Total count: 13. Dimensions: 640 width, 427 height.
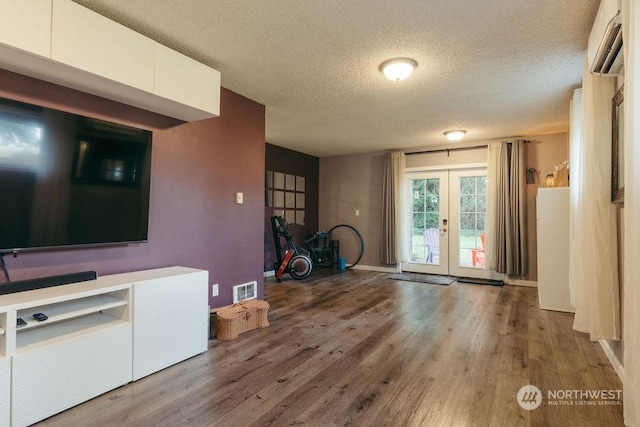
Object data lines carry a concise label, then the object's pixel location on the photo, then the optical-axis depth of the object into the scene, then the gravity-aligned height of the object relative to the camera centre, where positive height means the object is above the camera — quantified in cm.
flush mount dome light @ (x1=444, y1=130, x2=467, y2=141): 494 +136
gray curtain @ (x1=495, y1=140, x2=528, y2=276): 518 +14
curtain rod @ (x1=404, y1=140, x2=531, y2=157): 568 +134
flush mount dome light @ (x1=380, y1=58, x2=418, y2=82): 277 +133
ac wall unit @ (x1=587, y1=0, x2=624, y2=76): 172 +106
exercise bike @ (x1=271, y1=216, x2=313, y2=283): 545 -65
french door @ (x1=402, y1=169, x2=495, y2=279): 576 +3
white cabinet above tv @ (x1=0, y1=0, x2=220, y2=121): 176 +100
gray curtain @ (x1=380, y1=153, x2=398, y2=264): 628 +14
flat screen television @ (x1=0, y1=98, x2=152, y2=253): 190 +26
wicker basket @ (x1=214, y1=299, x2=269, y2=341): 283 -88
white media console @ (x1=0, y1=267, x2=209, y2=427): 165 -71
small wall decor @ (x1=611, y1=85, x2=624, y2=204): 213 +53
